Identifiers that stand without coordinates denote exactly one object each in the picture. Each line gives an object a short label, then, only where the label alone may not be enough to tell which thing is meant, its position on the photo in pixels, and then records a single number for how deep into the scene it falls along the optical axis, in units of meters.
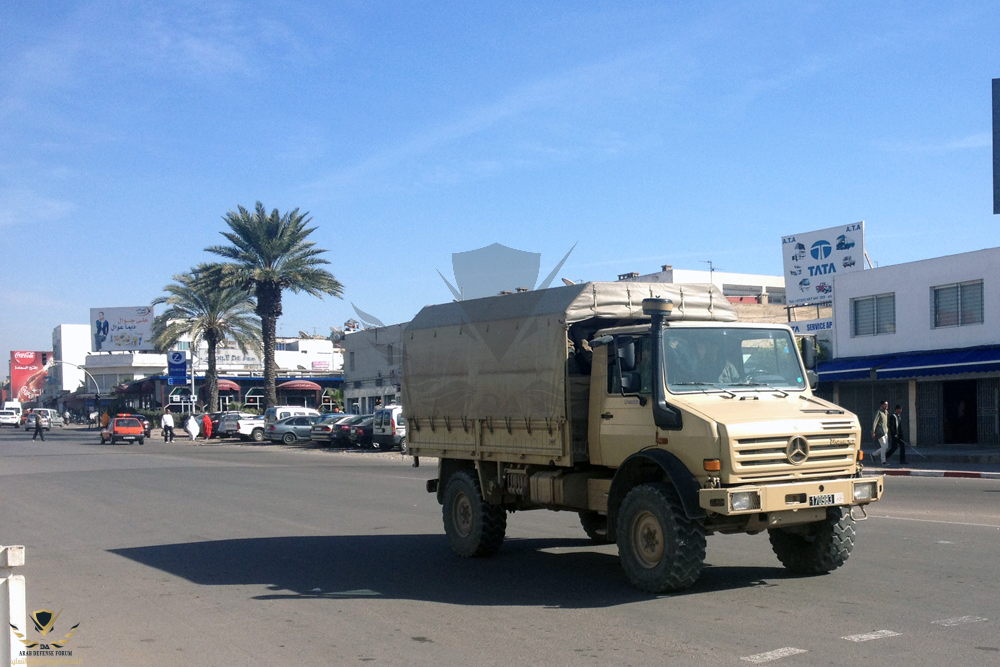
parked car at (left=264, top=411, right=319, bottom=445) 47.34
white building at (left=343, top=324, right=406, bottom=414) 55.56
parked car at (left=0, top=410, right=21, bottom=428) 86.75
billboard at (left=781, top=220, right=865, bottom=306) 37.35
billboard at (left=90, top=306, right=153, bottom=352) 93.44
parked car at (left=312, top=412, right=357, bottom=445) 42.16
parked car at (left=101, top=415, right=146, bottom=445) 47.62
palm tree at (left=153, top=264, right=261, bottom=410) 60.09
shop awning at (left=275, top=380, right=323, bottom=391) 70.44
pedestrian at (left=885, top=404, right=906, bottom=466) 24.12
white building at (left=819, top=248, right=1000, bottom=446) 27.97
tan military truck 7.71
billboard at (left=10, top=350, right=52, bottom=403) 164.75
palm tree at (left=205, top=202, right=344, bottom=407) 48.31
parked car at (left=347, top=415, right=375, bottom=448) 40.53
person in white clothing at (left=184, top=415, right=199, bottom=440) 50.34
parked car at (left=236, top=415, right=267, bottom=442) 51.69
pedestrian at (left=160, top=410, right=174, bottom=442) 51.41
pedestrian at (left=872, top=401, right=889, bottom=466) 23.74
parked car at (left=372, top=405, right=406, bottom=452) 38.50
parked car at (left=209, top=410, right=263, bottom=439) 51.97
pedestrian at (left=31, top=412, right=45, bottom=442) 53.17
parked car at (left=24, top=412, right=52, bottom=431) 73.31
